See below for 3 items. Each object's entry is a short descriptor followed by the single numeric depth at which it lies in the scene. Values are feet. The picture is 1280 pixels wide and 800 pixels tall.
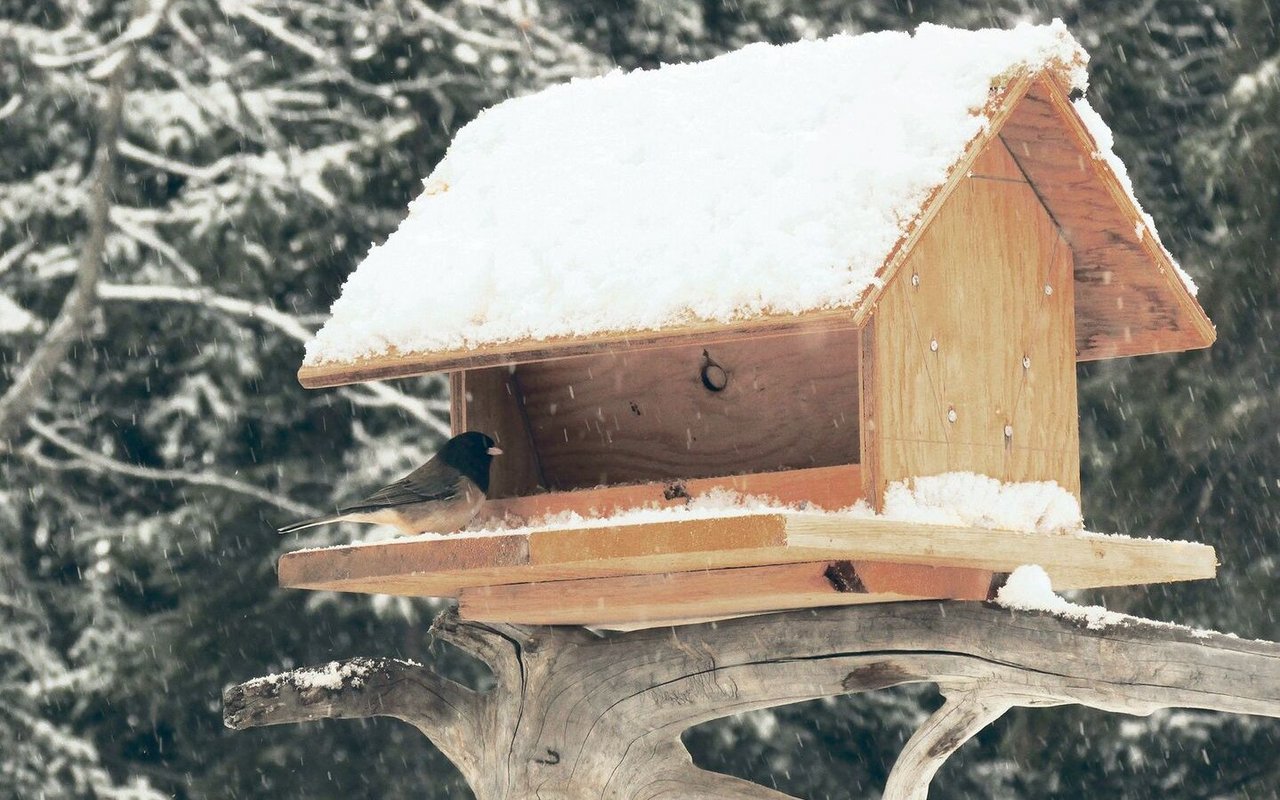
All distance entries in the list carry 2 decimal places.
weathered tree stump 12.41
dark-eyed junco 13.70
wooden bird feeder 11.82
